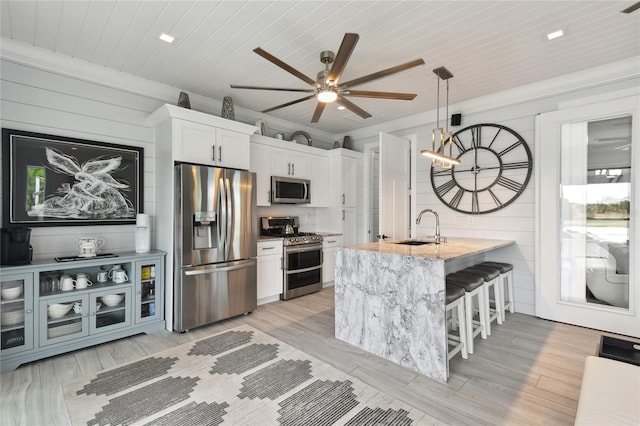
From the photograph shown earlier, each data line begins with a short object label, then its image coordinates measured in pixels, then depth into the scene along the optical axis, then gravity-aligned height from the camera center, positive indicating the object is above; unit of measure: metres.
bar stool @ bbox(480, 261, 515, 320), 3.53 -0.84
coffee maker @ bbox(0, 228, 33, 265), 2.46 -0.30
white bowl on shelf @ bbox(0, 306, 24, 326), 2.44 -0.86
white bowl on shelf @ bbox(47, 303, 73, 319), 2.62 -0.88
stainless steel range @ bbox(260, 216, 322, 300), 4.31 -0.69
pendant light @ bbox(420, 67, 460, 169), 3.10 +0.60
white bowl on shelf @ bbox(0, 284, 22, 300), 2.42 -0.67
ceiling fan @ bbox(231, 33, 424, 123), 2.02 +1.01
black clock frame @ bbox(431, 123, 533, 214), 3.71 +0.46
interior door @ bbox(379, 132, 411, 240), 3.88 +0.31
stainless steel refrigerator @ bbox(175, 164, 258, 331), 3.15 -0.39
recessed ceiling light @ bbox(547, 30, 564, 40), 2.53 +1.48
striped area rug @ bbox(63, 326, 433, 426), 1.87 -1.28
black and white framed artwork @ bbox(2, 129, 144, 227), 2.72 +0.28
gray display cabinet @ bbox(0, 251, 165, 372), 2.45 -0.89
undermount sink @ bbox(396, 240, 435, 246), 3.26 -0.37
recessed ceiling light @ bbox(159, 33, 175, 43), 2.57 +1.48
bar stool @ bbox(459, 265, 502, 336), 3.03 -0.73
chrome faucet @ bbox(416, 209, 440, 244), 3.10 -0.28
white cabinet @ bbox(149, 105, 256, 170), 3.19 +0.83
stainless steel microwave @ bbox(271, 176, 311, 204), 4.47 +0.29
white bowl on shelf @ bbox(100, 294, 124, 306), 2.92 -0.87
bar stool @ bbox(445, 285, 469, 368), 2.39 -0.90
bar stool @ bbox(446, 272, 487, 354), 2.63 -0.81
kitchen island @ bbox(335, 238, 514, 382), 2.29 -0.77
